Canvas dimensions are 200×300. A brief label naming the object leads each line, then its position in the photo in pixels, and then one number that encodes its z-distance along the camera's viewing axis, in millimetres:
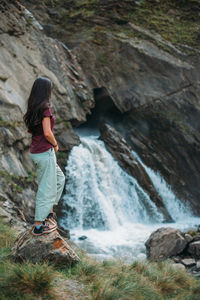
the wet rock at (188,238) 9283
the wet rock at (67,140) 13133
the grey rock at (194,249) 8848
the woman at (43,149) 3865
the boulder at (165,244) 8719
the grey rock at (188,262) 8234
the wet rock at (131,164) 14352
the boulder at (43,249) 3809
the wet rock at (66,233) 9647
